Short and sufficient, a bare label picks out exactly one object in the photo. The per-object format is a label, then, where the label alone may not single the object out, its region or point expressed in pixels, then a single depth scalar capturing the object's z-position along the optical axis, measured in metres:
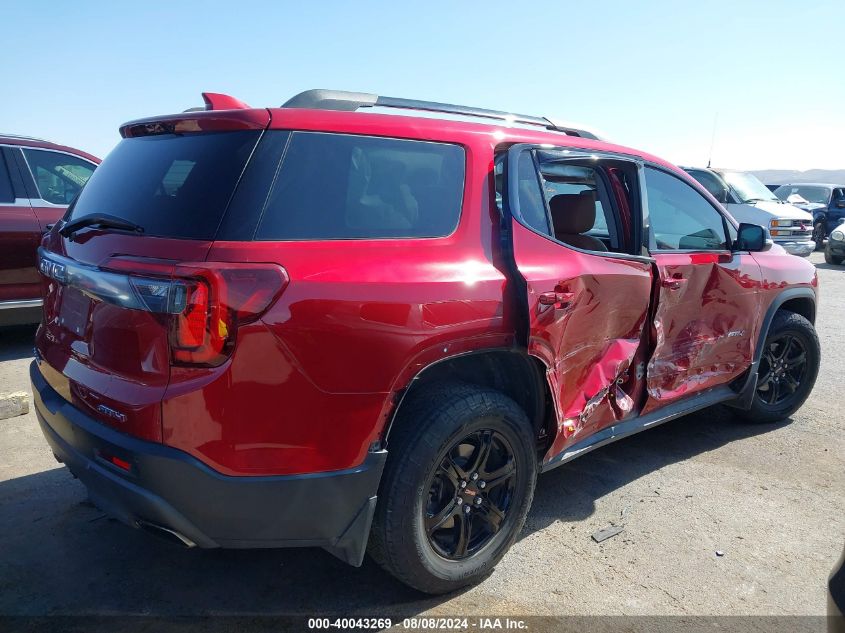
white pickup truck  12.86
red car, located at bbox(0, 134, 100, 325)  5.80
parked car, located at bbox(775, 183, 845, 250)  19.48
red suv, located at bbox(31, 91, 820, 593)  2.09
